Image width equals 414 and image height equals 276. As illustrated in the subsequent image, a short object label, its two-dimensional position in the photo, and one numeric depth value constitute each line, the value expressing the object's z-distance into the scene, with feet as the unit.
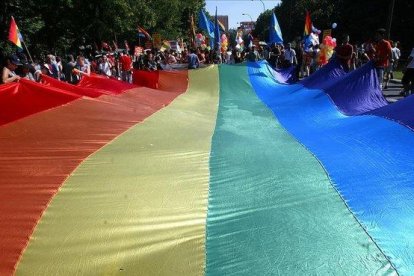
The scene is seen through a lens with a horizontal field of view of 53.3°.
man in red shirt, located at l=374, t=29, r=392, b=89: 30.32
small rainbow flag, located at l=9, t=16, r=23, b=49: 35.42
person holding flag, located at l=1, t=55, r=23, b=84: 21.13
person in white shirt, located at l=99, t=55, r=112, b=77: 47.50
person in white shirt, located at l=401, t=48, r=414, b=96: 30.57
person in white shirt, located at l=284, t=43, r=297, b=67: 47.67
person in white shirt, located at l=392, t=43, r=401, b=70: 45.23
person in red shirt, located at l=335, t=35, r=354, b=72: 31.32
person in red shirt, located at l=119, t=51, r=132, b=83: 48.85
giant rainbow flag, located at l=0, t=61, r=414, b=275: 7.52
